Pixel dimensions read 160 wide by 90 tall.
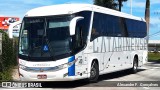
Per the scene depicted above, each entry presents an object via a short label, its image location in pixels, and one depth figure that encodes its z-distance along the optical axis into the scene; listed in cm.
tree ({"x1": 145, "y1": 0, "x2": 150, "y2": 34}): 4478
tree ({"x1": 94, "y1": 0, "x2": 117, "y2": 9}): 4816
